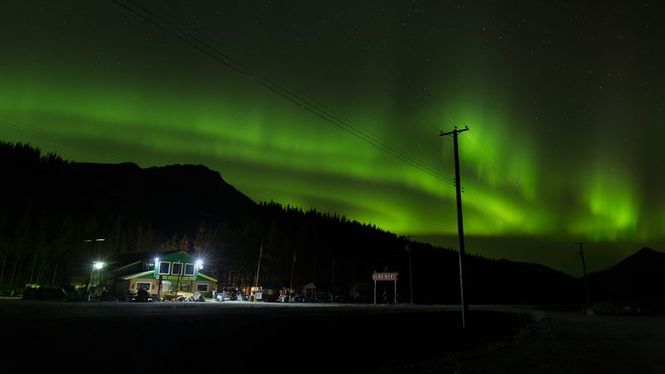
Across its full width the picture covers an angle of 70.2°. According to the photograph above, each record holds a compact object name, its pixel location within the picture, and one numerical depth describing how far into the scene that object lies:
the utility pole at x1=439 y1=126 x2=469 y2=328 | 27.59
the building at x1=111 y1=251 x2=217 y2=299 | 75.38
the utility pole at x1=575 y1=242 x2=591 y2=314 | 82.70
